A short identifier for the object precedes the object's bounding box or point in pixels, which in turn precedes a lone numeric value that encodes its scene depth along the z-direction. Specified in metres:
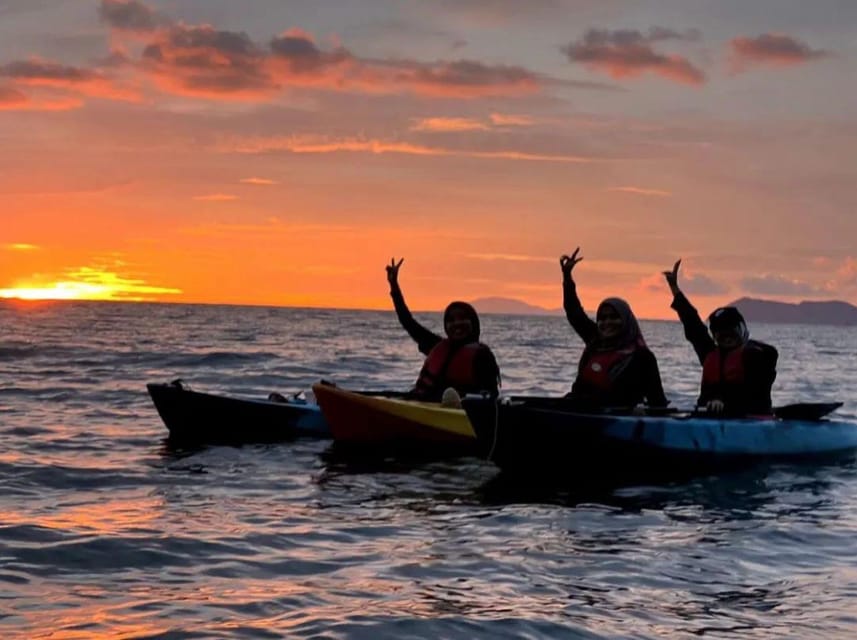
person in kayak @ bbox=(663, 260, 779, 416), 12.56
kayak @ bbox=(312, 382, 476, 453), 12.79
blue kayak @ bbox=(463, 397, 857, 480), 11.28
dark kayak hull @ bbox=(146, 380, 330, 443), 14.52
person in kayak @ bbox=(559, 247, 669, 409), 12.25
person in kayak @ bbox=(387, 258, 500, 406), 13.25
